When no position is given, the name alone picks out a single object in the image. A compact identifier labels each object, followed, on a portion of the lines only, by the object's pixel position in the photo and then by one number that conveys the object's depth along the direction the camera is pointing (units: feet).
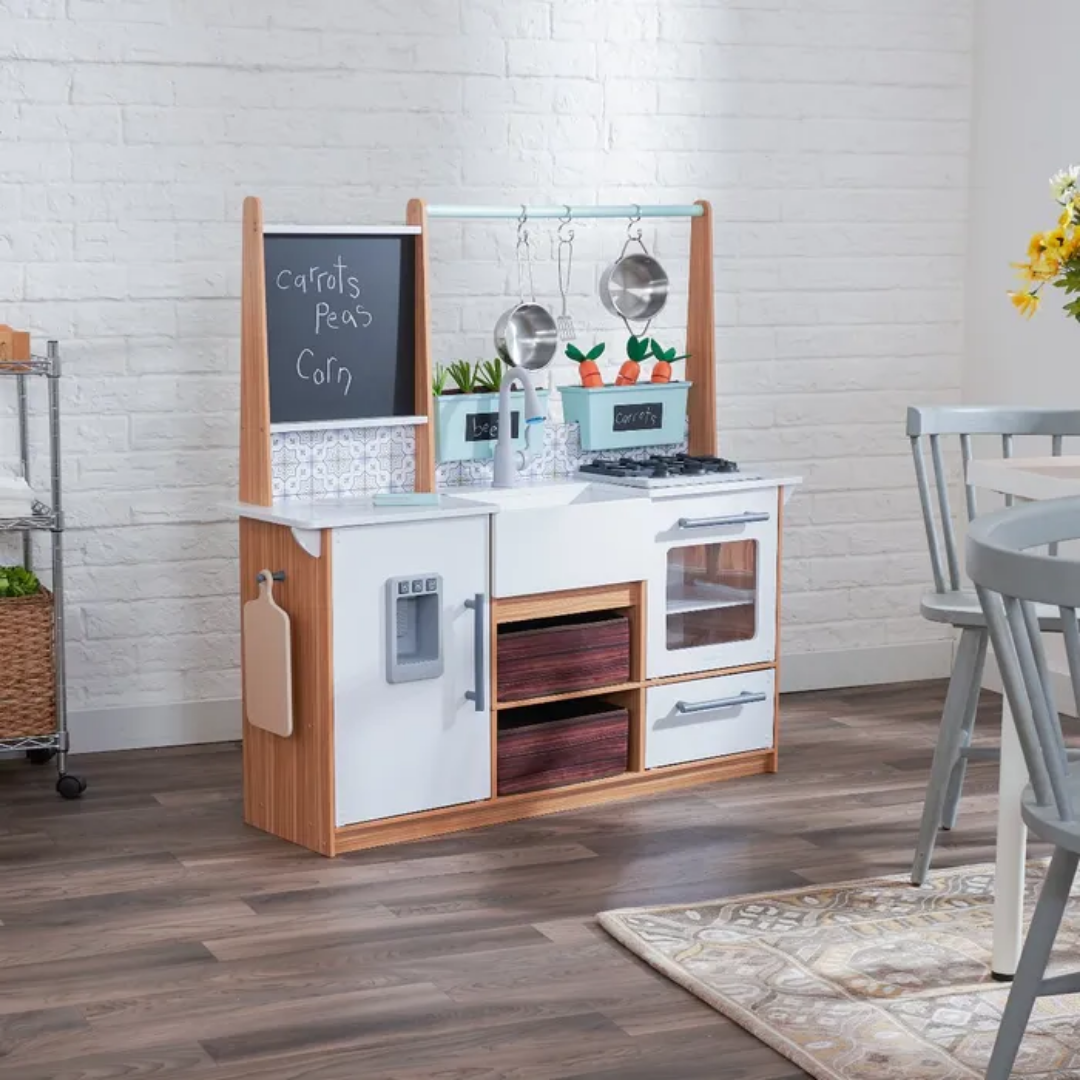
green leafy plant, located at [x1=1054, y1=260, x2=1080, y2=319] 8.86
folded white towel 12.66
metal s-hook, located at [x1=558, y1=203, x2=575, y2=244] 15.01
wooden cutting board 11.60
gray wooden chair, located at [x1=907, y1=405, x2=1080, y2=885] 10.69
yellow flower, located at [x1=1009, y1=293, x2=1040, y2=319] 8.96
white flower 8.98
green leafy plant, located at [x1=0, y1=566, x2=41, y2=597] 13.11
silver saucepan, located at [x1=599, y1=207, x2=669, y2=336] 14.44
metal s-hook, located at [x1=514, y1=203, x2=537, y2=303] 14.96
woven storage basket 12.92
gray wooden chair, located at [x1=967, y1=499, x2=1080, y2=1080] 6.20
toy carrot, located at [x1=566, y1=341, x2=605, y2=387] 14.16
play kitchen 11.67
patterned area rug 8.55
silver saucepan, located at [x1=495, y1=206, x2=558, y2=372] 13.87
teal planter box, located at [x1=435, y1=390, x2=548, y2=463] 13.33
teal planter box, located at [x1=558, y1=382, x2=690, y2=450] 14.01
